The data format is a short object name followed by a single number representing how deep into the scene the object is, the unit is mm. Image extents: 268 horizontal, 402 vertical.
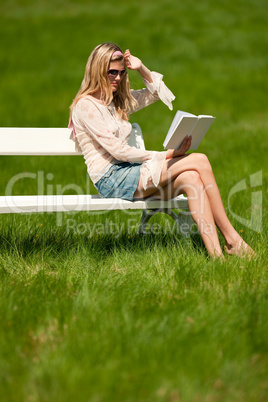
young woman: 7098
